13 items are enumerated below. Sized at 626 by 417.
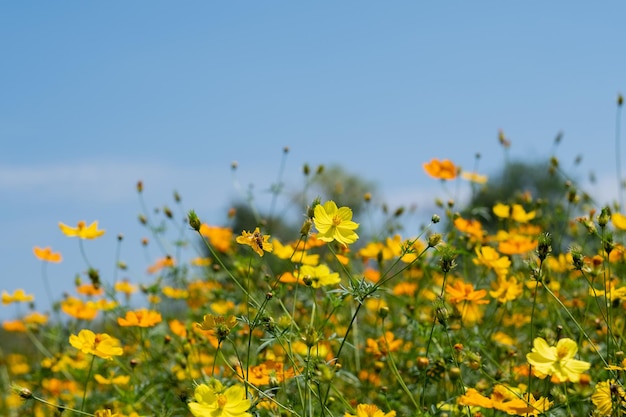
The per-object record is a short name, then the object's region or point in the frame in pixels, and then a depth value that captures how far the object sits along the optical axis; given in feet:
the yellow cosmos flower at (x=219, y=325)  9.18
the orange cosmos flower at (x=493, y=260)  13.82
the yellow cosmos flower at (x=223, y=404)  8.47
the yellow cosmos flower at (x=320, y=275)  11.94
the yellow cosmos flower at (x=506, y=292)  13.17
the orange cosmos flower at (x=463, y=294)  12.35
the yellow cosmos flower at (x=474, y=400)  9.22
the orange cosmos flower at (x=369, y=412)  9.62
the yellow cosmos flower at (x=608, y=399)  9.43
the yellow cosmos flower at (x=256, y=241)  9.91
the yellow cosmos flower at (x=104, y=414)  9.92
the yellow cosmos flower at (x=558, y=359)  8.73
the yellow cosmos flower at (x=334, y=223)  10.11
